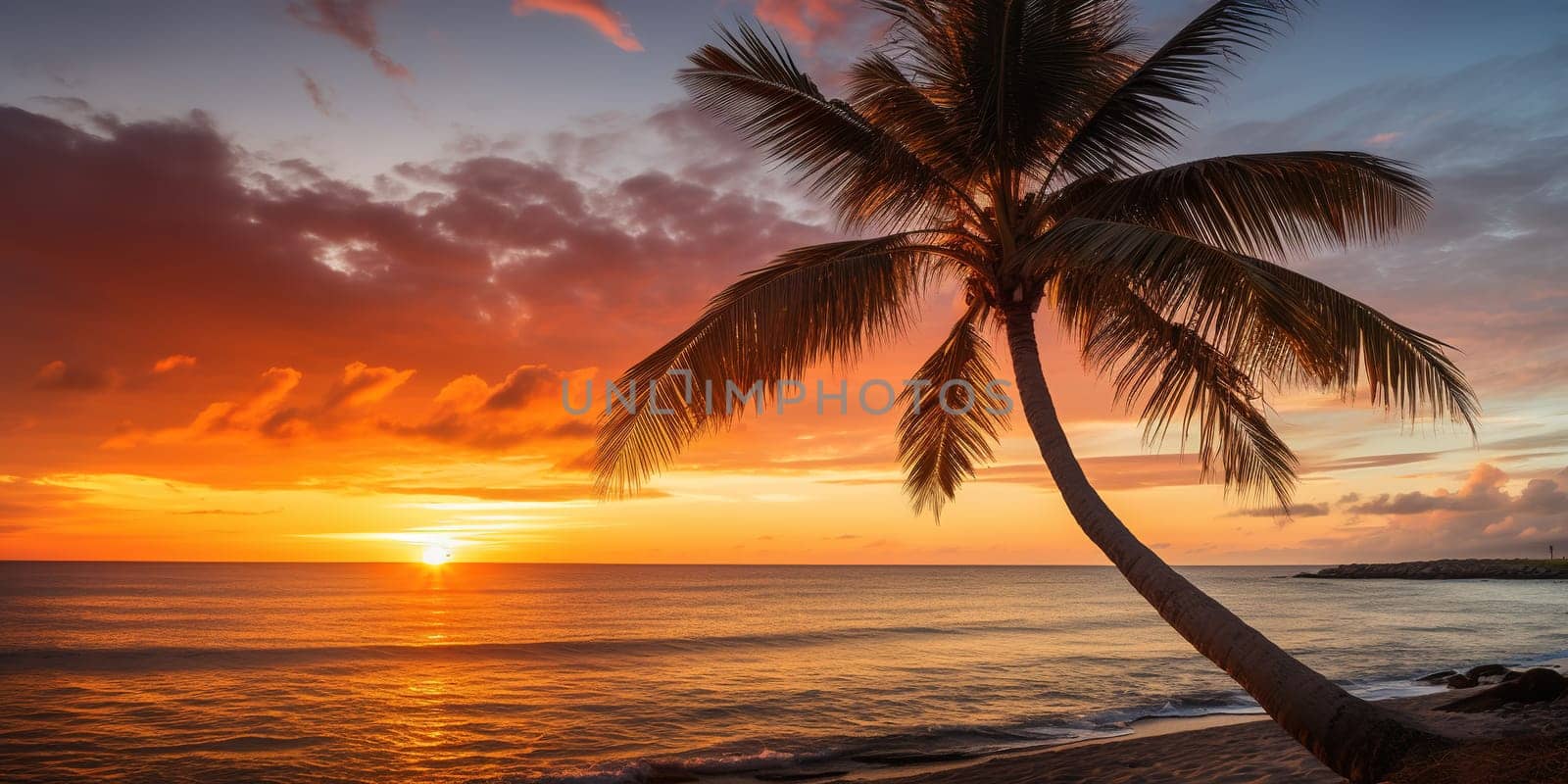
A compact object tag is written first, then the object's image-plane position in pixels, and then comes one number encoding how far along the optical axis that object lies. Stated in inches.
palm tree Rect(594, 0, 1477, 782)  215.6
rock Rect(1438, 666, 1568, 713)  305.3
